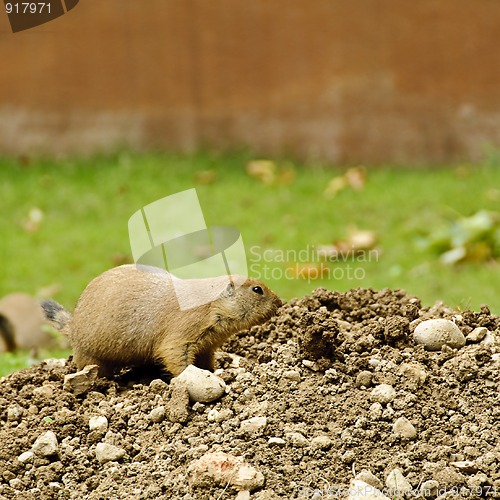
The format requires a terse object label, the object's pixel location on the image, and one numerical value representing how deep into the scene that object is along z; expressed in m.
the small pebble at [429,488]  6.05
